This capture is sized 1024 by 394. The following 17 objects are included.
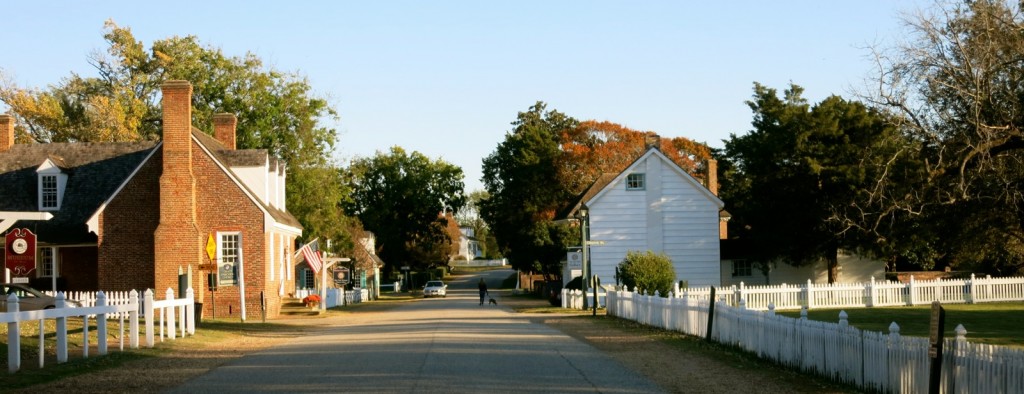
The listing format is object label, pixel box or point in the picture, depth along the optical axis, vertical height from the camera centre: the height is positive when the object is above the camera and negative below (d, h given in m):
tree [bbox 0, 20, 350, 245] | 57.88 +7.10
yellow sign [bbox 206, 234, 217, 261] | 36.31 -0.36
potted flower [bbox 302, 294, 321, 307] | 44.75 -2.72
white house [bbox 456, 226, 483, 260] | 187.00 -2.63
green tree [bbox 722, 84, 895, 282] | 48.94 +2.36
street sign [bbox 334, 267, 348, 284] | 53.05 -2.06
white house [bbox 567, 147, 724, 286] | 48.81 +0.46
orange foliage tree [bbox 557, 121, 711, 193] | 76.56 +5.70
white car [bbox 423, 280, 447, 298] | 78.62 -4.13
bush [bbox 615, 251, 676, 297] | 39.38 -1.58
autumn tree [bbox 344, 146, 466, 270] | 100.25 +3.26
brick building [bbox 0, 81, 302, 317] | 38.72 +0.54
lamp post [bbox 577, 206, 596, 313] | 40.25 -0.14
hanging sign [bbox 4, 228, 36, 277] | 25.11 -0.36
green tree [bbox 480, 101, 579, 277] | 72.06 +2.84
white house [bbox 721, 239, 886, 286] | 53.47 -2.17
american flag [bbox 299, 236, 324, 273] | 44.98 -1.00
